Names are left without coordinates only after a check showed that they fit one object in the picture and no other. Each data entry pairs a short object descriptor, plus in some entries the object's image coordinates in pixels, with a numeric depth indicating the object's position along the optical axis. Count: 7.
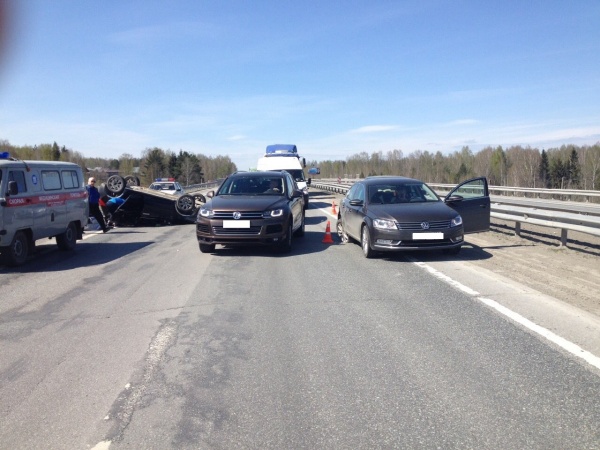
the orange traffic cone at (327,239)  12.94
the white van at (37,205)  9.62
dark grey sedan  9.54
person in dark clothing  15.82
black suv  10.43
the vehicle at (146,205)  17.18
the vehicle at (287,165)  28.07
